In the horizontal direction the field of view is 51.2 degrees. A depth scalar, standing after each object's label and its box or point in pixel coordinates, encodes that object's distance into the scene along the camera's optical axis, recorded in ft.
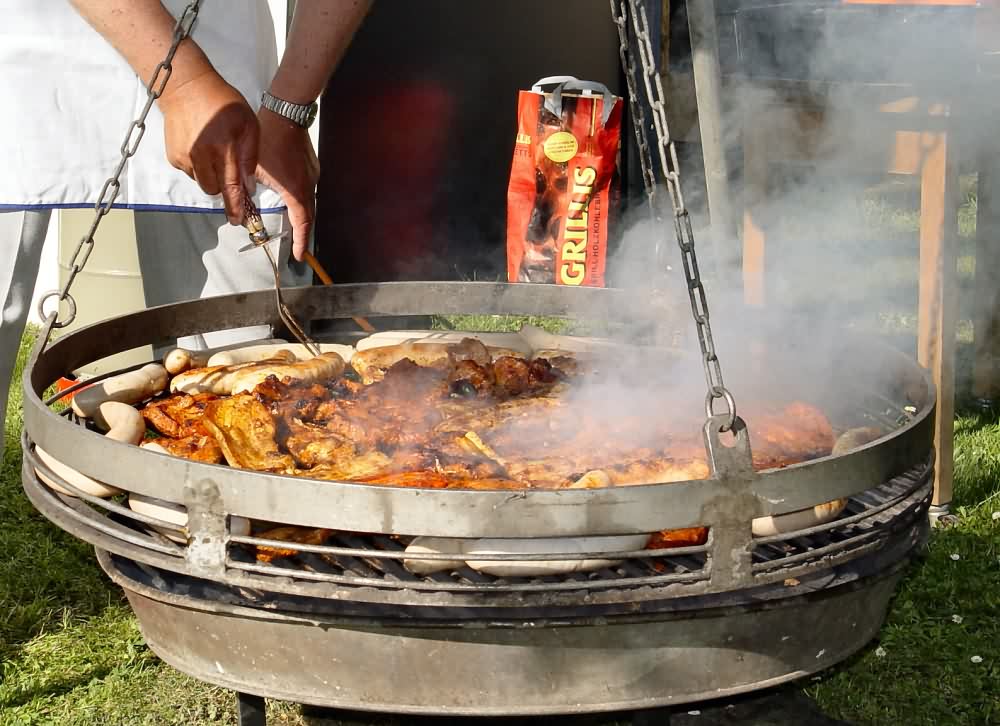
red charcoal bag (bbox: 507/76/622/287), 18.03
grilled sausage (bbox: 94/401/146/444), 8.14
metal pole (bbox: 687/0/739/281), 14.43
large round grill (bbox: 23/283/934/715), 5.70
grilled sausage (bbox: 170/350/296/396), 9.28
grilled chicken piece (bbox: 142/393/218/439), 8.48
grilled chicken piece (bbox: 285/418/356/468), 7.74
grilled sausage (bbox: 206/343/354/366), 10.00
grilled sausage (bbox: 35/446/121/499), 7.29
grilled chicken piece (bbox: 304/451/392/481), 7.31
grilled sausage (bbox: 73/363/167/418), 8.80
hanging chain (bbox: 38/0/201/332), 7.39
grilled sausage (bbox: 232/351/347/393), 9.13
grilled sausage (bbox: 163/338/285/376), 9.75
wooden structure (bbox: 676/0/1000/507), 12.49
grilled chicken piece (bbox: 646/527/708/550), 6.75
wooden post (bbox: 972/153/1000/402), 17.70
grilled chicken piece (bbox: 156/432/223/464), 7.71
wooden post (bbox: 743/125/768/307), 14.82
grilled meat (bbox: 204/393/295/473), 7.57
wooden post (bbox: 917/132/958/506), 12.61
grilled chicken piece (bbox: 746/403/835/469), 7.74
